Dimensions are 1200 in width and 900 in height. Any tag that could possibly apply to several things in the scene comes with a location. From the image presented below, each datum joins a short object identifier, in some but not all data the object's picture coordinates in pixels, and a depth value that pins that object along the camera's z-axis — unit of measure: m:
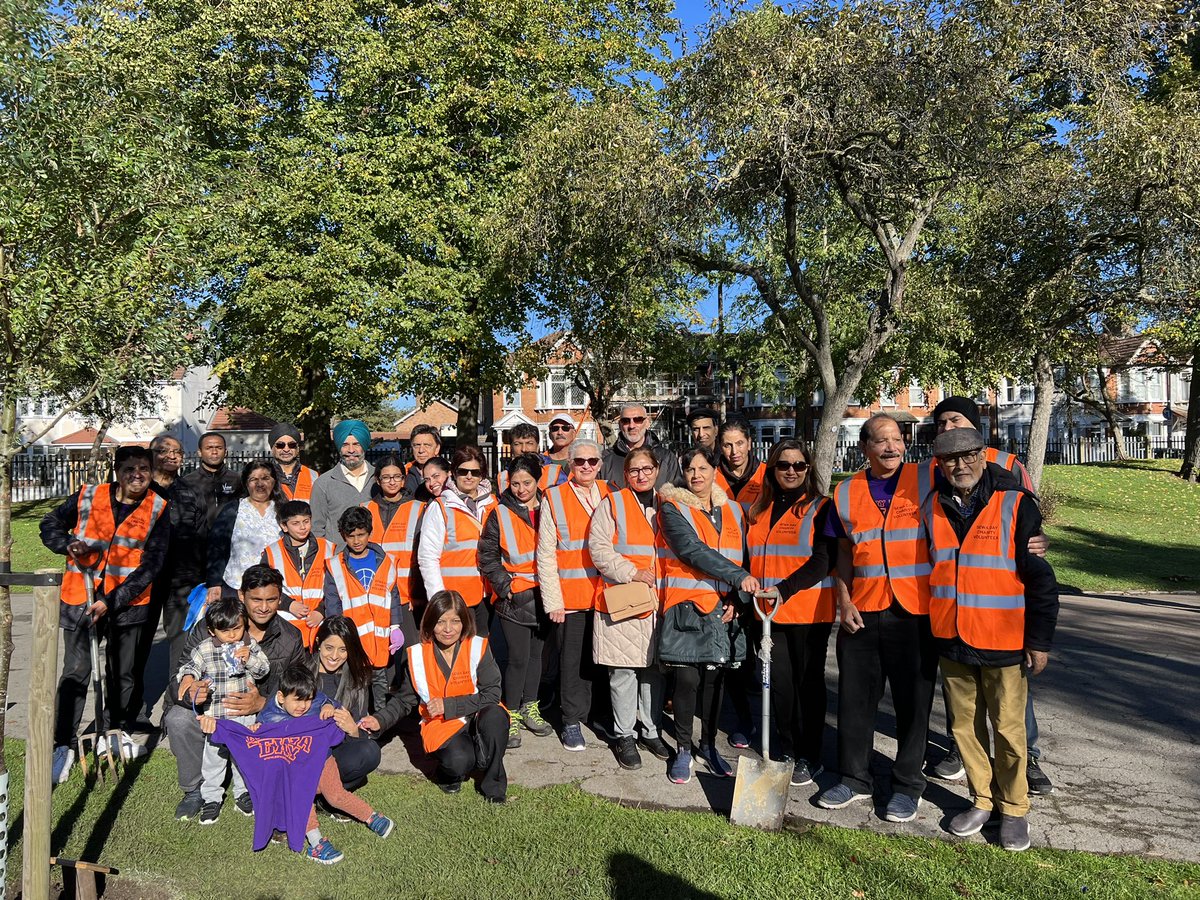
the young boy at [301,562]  5.28
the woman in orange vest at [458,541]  5.70
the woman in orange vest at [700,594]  4.95
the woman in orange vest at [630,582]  5.23
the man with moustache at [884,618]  4.50
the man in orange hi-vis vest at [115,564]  5.43
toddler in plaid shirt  4.63
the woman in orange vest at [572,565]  5.67
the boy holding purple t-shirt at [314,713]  4.41
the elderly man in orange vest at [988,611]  4.10
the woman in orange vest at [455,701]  4.84
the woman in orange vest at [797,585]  4.93
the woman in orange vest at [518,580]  5.77
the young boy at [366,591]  5.45
